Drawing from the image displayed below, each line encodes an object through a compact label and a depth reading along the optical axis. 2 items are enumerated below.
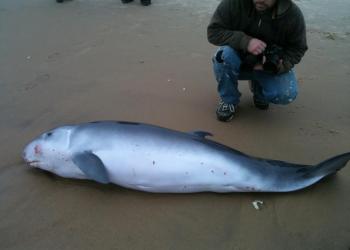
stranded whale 2.93
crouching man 3.68
